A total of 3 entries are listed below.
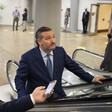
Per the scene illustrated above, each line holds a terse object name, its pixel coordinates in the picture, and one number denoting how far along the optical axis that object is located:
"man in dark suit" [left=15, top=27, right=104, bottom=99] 2.37
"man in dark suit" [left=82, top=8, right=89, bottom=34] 13.35
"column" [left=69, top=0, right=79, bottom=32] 14.09
